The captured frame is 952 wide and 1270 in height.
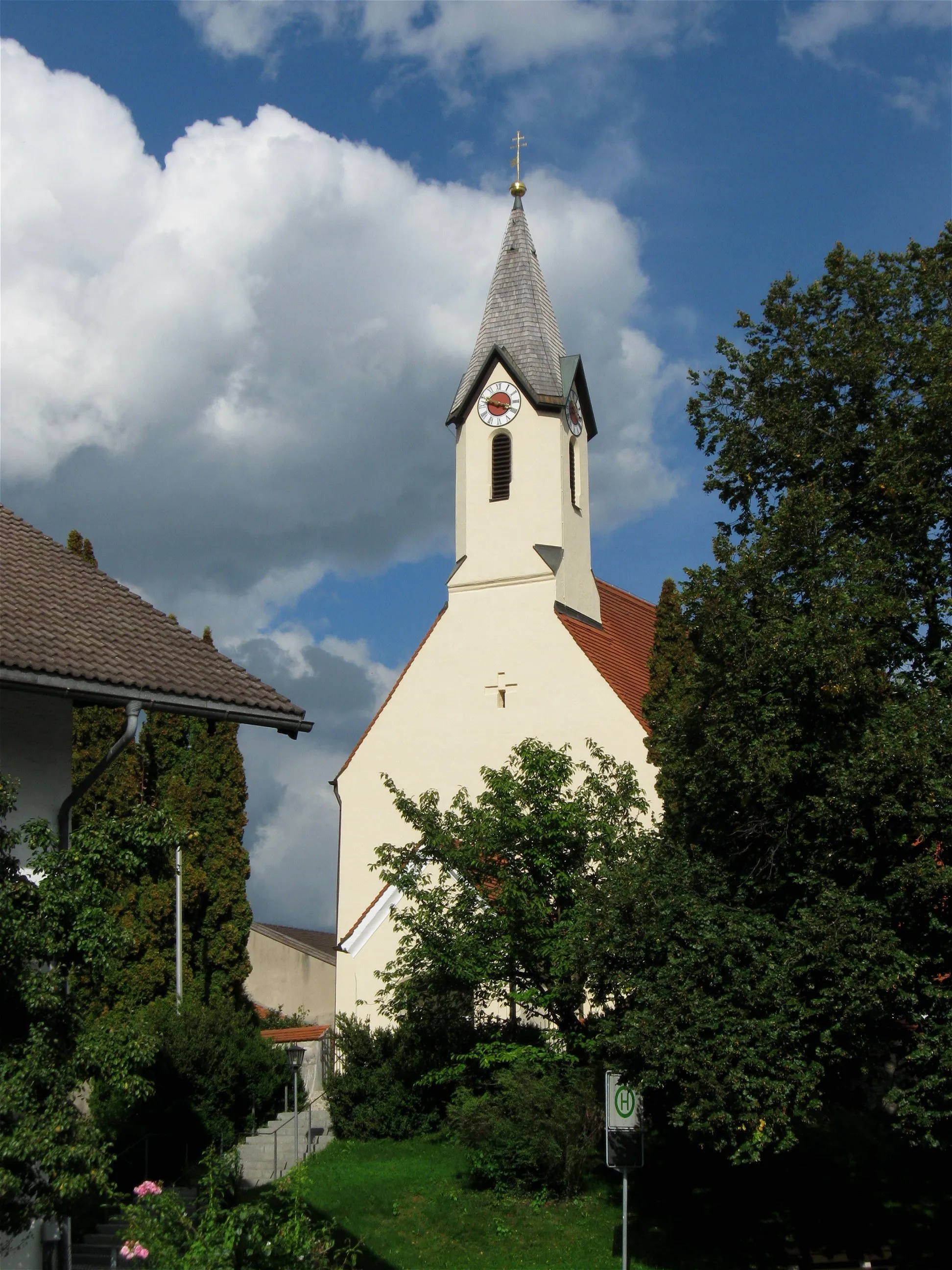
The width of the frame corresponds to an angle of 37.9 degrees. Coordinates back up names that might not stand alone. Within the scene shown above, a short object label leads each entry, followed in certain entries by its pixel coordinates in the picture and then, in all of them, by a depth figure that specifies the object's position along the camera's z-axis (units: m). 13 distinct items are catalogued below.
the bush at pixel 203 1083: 20.16
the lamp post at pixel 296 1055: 22.97
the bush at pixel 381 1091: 22.69
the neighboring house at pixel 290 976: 40.88
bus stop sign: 15.44
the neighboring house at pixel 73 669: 9.84
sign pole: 14.45
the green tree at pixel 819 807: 14.03
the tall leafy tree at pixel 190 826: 28.20
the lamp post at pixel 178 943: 28.34
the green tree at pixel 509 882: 19.52
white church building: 28.92
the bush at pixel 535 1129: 18.30
